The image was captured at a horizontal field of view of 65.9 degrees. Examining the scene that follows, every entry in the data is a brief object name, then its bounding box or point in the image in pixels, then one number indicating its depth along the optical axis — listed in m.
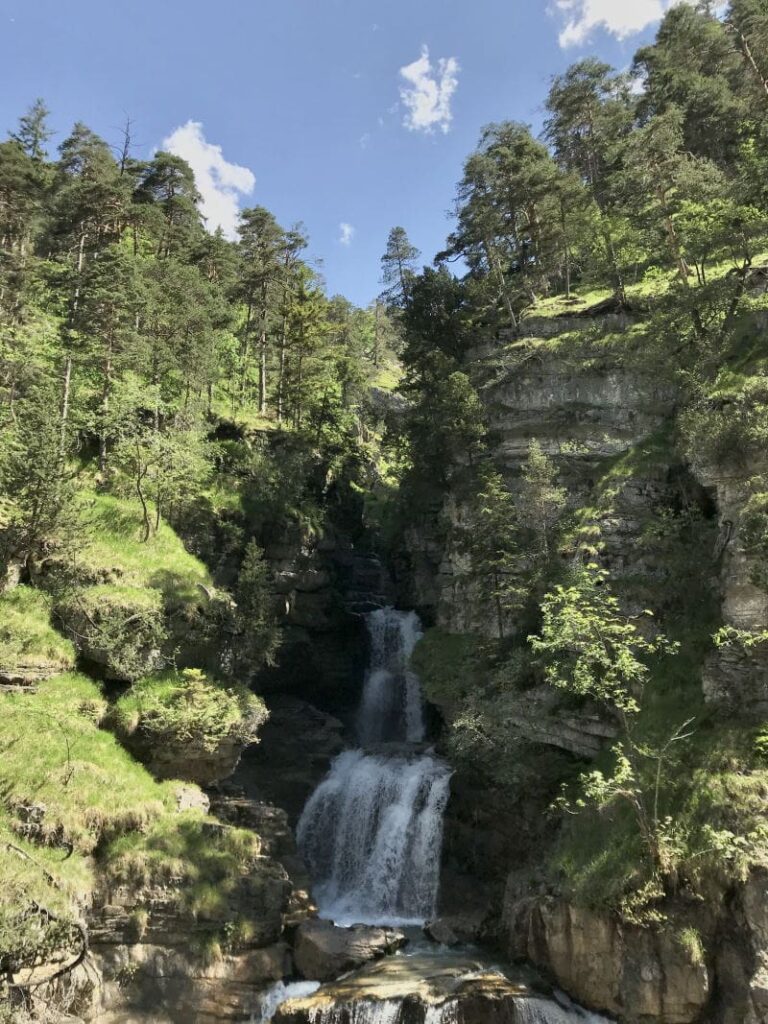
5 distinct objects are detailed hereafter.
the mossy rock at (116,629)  22.69
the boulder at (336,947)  18.39
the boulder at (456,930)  20.48
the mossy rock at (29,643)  20.92
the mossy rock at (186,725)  21.55
